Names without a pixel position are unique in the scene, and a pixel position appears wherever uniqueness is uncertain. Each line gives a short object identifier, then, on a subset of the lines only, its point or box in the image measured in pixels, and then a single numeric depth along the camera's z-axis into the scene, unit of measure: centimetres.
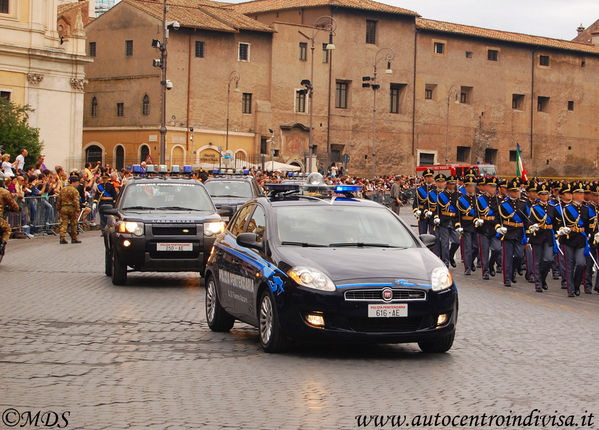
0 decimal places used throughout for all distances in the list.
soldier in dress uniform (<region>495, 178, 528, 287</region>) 2048
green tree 5125
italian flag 4947
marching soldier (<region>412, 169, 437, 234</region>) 2364
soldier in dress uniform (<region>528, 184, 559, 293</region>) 1933
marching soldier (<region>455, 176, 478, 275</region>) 2239
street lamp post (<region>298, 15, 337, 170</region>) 8225
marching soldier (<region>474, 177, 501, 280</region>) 2177
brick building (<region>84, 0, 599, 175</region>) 7581
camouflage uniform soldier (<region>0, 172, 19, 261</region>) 2030
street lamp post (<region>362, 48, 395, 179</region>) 8600
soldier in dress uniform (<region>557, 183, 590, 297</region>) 1864
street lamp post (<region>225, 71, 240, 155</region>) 7838
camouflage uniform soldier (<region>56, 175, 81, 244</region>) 2753
